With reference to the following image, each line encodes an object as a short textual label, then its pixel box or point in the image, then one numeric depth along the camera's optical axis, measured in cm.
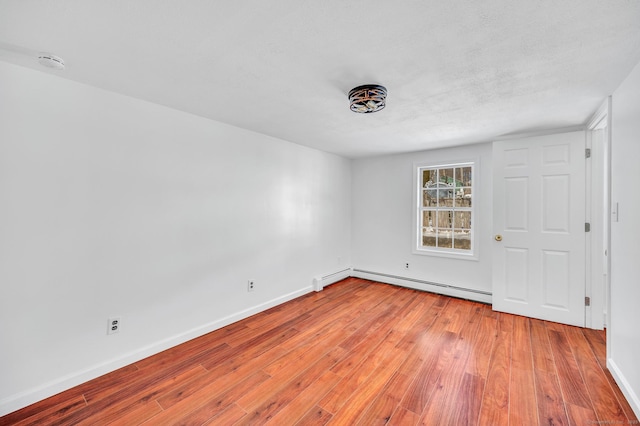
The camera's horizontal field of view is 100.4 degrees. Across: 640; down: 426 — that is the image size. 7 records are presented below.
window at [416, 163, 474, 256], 399
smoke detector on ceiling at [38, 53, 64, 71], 164
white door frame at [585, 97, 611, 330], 285
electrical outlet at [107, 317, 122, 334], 215
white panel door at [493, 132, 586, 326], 296
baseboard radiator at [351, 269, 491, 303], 375
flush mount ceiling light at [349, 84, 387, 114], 196
